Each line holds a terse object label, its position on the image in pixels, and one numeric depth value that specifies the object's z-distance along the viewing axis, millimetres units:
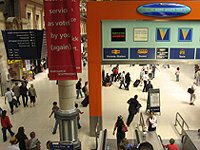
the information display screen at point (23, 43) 6961
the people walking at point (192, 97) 13703
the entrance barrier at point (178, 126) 10738
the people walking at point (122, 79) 18111
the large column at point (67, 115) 5262
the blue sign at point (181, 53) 9453
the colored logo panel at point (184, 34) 9352
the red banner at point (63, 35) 4492
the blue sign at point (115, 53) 9617
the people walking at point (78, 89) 15523
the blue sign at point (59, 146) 5121
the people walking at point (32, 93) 13584
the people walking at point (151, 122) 9602
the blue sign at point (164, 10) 8930
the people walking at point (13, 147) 6873
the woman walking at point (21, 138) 7816
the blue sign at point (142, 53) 9547
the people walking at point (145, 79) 16891
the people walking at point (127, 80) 17472
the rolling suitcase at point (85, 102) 13953
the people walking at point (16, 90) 13820
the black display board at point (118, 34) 9539
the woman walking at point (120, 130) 8914
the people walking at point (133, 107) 10969
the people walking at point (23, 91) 13962
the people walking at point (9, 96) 12422
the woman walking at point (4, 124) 9462
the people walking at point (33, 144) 7407
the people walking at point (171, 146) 7510
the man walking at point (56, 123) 10328
